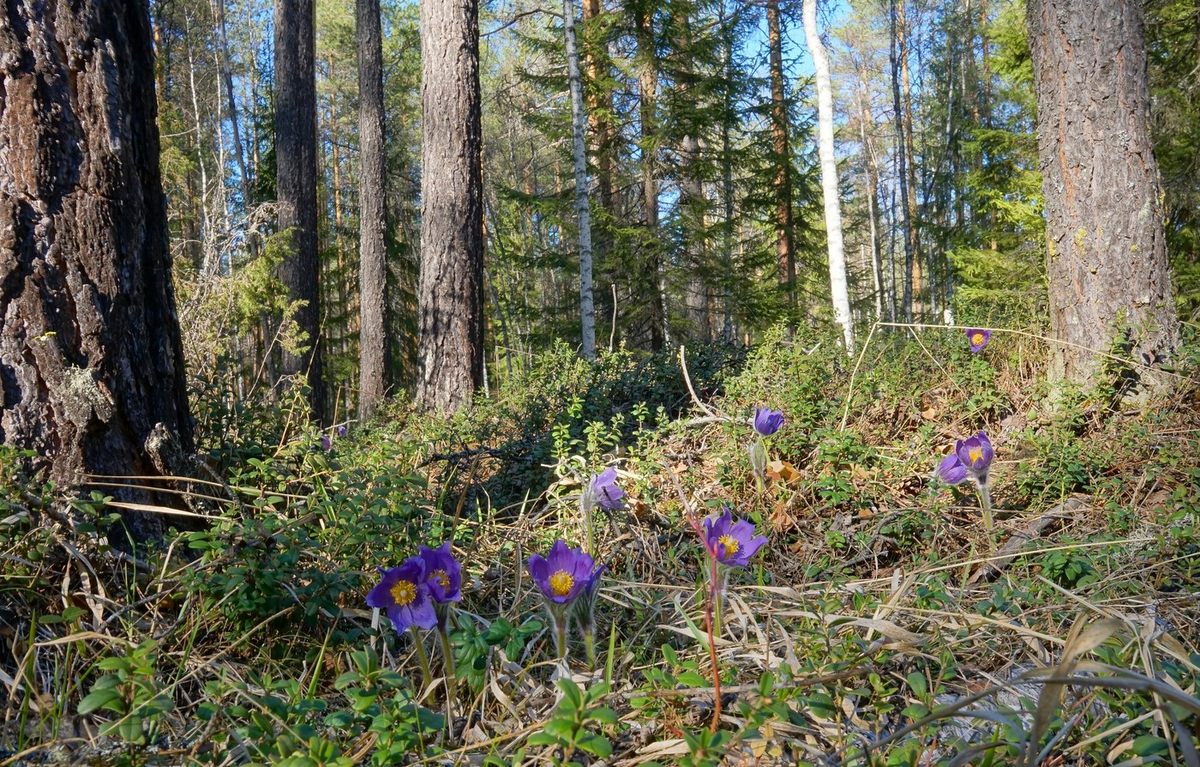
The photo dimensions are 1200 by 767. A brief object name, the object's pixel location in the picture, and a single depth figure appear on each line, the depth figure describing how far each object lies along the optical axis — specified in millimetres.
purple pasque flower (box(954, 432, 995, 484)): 2312
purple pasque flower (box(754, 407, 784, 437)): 2625
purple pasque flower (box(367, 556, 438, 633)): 1425
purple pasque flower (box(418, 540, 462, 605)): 1426
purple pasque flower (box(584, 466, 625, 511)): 2070
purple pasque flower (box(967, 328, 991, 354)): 3953
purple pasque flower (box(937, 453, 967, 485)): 2484
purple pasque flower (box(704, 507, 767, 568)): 1581
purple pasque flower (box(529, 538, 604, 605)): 1444
